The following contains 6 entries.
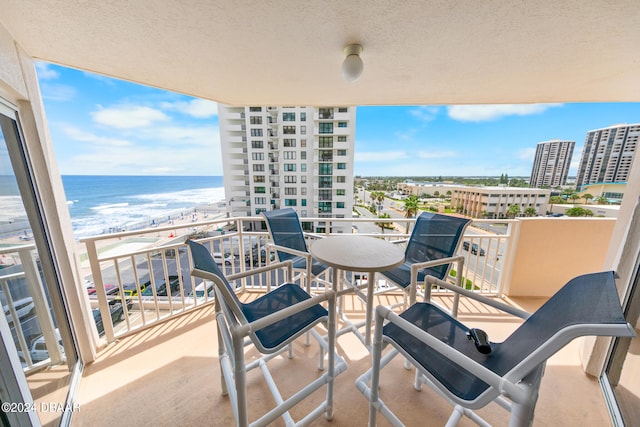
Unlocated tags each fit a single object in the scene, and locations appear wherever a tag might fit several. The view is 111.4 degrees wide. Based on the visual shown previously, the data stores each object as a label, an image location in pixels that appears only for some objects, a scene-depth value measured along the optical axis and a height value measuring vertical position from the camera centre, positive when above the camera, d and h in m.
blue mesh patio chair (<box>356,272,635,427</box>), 0.65 -0.68
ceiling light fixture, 1.43 +0.75
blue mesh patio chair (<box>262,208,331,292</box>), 2.11 -0.62
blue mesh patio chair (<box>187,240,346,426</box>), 0.96 -0.83
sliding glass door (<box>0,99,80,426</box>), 1.02 -0.77
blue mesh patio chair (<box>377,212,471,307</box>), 1.86 -0.63
